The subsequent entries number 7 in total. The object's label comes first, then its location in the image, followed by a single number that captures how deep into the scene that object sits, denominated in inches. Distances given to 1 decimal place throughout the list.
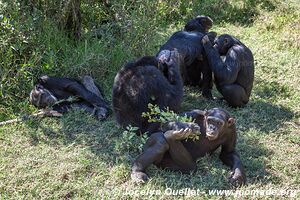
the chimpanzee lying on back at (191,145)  151.7
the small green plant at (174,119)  148.9
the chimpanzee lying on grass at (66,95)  202.4
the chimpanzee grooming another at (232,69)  205.5
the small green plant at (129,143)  173.5
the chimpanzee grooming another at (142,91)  181.3
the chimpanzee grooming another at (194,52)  213.2
